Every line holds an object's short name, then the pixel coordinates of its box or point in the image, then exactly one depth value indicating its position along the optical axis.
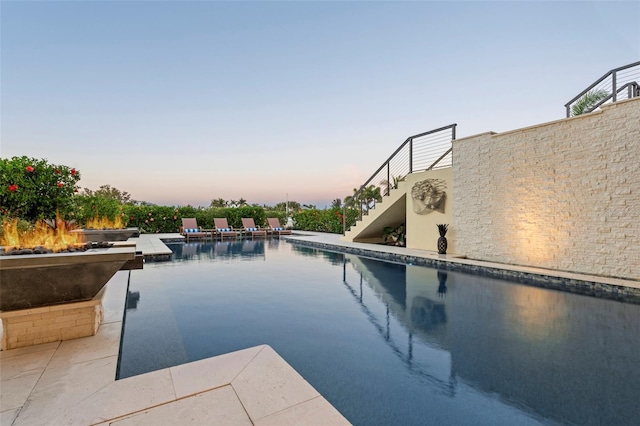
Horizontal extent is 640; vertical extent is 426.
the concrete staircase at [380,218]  11.04
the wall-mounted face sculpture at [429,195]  9.70
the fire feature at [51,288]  2.72
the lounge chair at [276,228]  18.55
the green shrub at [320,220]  18.08
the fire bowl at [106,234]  6.11
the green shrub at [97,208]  10.24
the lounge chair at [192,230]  15.73
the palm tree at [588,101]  9.13
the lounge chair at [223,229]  16.61
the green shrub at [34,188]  5.33
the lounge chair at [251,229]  17.62
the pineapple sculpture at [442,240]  9.28
